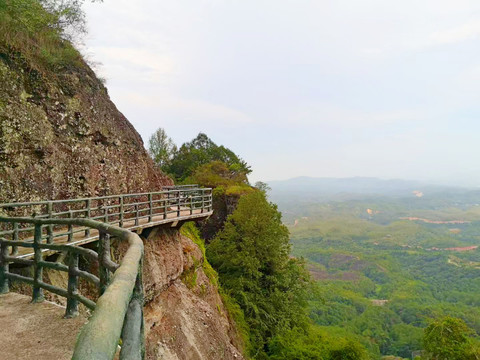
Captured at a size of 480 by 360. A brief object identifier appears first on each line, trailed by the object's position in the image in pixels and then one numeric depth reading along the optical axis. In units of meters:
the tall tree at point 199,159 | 38.22
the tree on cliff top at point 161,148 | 42.69
